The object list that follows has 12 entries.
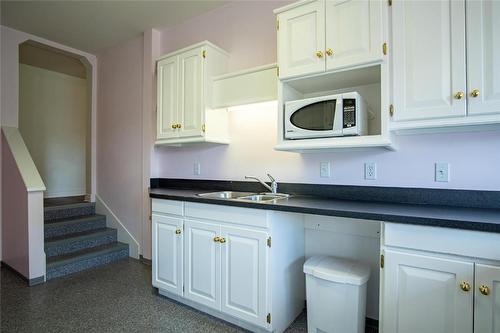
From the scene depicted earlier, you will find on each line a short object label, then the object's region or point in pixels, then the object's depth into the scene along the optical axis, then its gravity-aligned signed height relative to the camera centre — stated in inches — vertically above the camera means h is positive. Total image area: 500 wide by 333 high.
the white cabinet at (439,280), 47.3 -20.8
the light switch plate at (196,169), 115.5 -1.0
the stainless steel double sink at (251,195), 88.3 -9.6
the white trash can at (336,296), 65.3 -31.2
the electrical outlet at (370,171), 76.9 -1.4
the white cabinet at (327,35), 64.7 +32.4
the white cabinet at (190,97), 97.7 +25.5
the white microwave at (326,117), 66.8 +12.5
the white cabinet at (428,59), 56.6 +22.6
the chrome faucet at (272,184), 90.7 -5.9
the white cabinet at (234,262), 71.2 -26.8
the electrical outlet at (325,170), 84.0 -1.2
